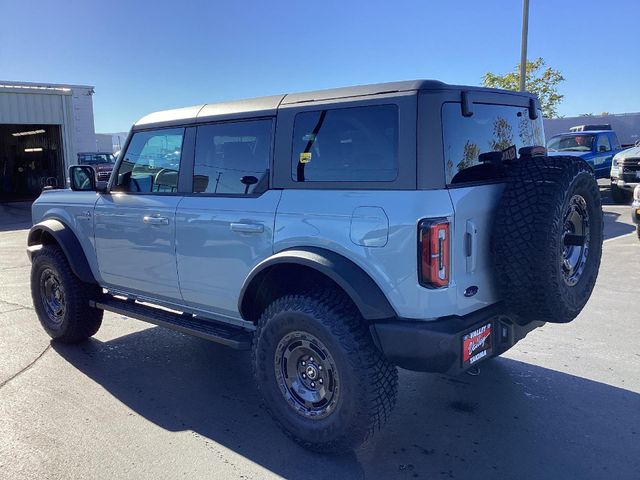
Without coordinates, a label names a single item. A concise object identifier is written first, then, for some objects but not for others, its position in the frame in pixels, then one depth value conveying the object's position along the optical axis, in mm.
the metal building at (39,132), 20859
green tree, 36031
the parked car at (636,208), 8250
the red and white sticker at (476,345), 2748
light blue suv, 2740
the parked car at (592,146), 15180
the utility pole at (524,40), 12812
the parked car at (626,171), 12898
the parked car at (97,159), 22441
